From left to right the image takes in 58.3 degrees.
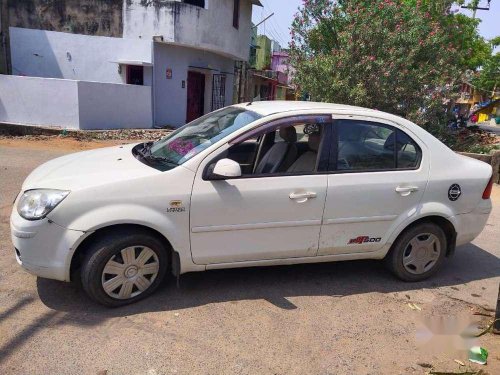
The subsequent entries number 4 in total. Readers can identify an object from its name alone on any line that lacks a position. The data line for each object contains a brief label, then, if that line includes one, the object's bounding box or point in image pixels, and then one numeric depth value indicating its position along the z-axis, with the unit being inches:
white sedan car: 129.6
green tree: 426.3
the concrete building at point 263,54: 1619.1
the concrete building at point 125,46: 617.6
